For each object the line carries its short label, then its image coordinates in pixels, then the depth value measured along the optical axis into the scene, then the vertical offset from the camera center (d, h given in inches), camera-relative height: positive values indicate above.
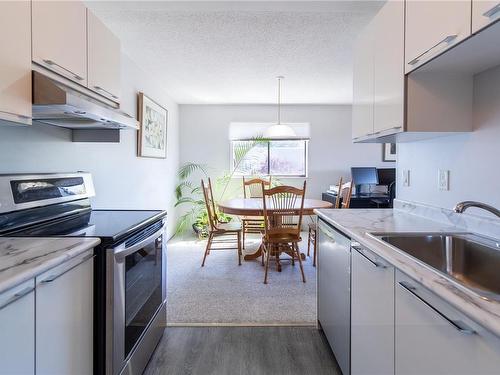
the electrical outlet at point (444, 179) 66.4 +1.4
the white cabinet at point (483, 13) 36.3 +21.4
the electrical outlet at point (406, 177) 83.4 +2.3
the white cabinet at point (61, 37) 52.7 +27.8
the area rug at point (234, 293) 94.2 -39.4
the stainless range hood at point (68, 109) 51.7 +14.8
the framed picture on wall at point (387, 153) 211.2 +22.0
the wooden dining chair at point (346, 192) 139.4 -3.5
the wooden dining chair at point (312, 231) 152.9 -23.6
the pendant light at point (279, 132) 162.8 +28.2
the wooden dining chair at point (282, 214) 121.4 -12.0
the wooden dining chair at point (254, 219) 169.5 -19.2
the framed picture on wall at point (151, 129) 135.8 +27.6
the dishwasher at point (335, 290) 61.1 -23.9
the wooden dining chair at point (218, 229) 142.6 -20.9
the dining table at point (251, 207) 127.1 -9.5
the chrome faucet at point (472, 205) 46.2 -3.2
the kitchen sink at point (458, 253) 48.3 -11.6
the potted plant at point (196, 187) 201.5 -1.7
